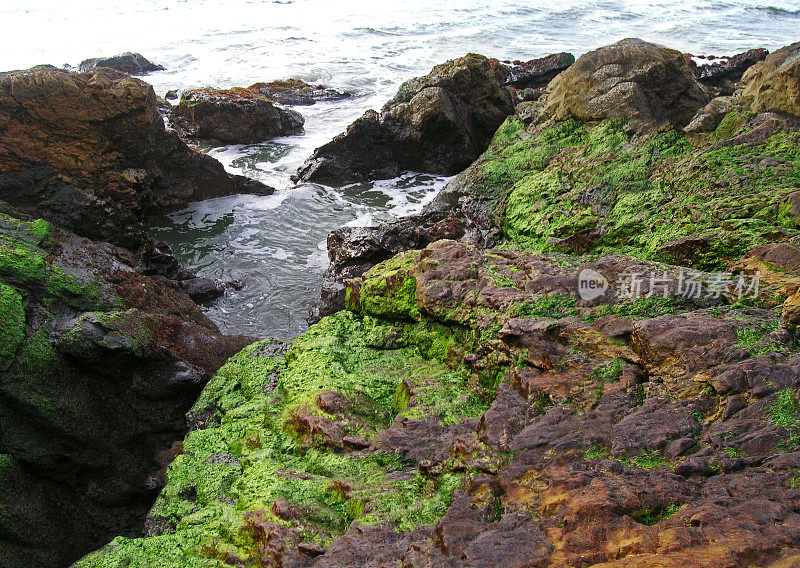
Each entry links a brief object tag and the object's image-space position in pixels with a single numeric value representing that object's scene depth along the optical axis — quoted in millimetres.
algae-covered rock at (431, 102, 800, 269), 6590
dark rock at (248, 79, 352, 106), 22062
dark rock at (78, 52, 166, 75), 25516
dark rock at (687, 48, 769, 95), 19925
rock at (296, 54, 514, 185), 14883
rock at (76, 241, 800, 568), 3234
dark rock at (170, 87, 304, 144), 17500
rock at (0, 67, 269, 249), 10336
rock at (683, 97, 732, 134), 8875
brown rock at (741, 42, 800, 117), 7945
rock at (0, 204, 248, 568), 5875
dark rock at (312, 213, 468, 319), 9672
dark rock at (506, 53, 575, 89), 20266
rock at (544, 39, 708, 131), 10148
